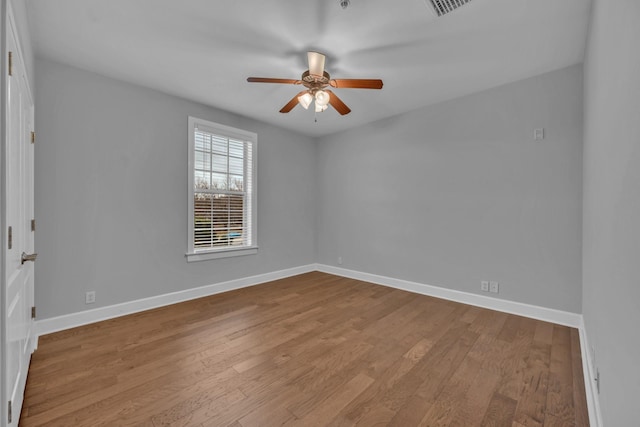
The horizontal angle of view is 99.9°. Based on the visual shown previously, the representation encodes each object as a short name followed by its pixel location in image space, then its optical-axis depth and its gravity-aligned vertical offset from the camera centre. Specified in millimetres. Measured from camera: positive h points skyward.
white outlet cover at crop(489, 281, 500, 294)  3240 -896
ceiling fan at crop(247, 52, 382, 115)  2340 +1179
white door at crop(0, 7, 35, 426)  1277 -148
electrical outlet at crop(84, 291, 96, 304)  2842 -936
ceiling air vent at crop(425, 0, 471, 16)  1916 +1510
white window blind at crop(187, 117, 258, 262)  3725 +291
